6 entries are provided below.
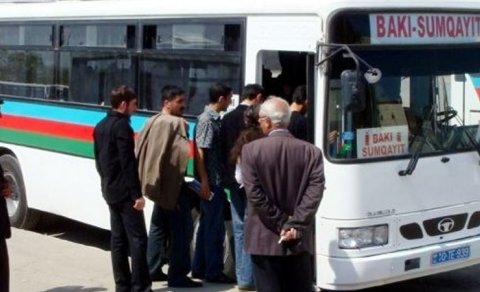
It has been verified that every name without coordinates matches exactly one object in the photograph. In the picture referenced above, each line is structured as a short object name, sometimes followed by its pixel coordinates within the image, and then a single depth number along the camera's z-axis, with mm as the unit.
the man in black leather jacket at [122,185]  8133
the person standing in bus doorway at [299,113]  8500
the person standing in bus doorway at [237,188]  8773
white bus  8055
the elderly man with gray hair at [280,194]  6445
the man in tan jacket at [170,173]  8719
